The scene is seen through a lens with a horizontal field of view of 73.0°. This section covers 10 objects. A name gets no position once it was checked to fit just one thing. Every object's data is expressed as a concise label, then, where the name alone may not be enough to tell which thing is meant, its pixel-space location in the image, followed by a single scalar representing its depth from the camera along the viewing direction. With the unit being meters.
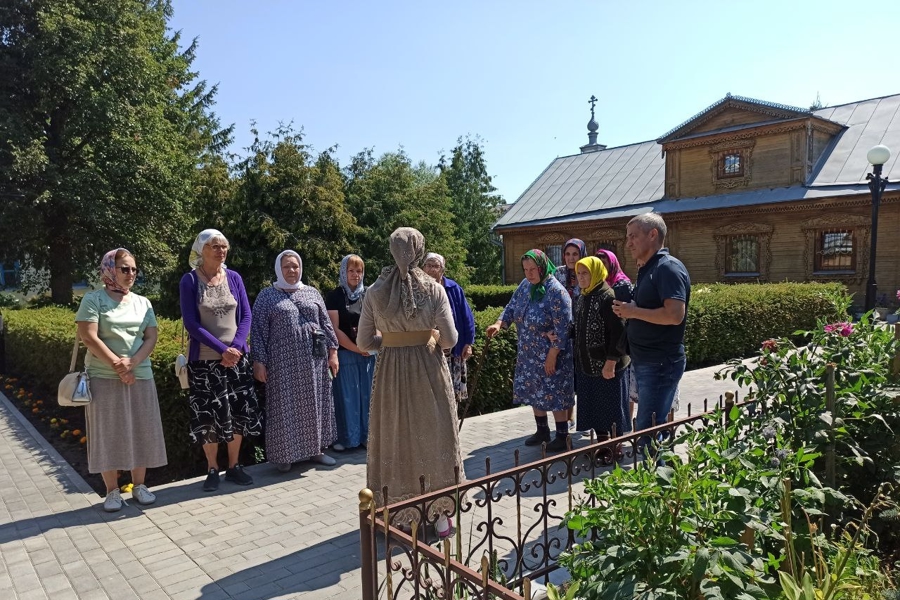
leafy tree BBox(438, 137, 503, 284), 37.56
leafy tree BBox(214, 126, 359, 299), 12.90
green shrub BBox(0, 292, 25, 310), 19.99
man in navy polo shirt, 3.95
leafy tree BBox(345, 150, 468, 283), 19.12
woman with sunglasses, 4.42
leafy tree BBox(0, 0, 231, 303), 16.88
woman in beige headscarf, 3.75
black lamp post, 12.27
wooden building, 17.78
